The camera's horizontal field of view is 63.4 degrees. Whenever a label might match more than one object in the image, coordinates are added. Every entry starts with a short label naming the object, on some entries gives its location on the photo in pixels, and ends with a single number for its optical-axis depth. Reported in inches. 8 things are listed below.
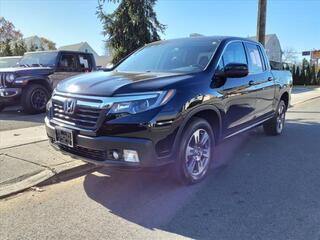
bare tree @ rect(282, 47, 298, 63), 2401.9
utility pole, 353.7
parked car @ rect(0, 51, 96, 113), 270.4
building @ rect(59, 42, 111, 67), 1675.4
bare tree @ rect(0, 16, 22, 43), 1562.7
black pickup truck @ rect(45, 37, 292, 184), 108.1
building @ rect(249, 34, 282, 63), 1689.7
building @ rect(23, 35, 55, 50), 1780.0
